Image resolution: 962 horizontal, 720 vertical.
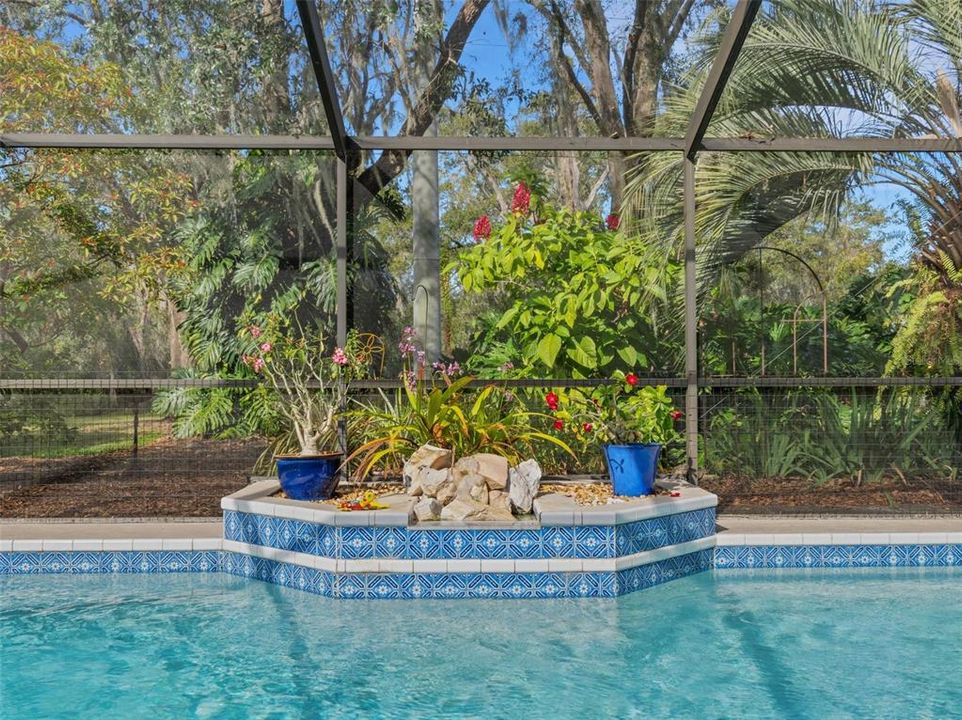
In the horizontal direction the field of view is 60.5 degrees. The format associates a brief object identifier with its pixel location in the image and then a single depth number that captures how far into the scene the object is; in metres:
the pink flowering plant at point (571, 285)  6.12
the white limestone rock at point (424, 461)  4.77
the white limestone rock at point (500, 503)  4.59
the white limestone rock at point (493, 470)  4.67
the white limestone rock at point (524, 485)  4.62
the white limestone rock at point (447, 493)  4.61
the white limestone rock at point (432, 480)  4.64
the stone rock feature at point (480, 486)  4.54
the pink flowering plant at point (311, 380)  5.07
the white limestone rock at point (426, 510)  4.38
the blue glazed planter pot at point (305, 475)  4.67
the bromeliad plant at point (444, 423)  5.07
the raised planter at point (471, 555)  4.26
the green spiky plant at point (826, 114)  5.89
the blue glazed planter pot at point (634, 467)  4.83
